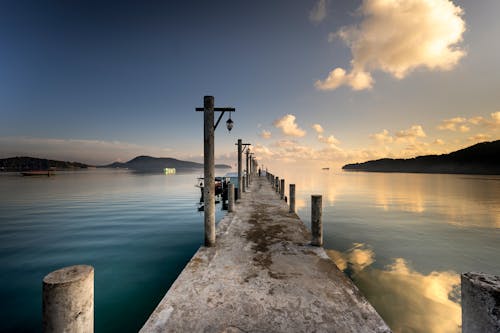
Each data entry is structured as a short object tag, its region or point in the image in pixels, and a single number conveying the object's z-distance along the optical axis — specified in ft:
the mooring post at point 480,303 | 6.03
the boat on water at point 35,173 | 301.12
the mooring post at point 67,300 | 7.13
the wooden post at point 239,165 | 61.54
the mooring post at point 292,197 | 40.71
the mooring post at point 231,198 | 40.40
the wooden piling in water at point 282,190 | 59.83
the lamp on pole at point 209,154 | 21.08
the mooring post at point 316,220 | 22.50
